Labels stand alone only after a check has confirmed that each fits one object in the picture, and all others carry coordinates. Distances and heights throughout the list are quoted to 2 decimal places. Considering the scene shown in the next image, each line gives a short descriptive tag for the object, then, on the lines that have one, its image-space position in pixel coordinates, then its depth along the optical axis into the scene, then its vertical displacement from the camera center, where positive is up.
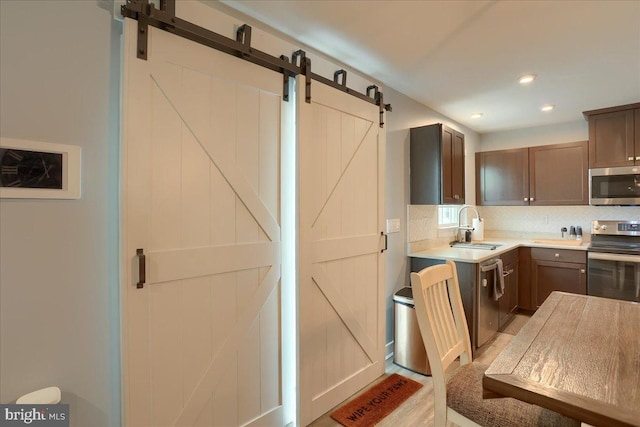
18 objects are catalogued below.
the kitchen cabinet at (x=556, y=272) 3.64 -0.68
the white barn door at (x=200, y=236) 1.39 -0.11
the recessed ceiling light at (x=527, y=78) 2.68 +1.20
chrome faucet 4.01 -0.21
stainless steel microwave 3.41 +0.33
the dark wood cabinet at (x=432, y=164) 3.08 +0.51
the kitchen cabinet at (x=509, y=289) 3.46 -0.88
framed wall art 1.17 +0.18
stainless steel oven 3.28 -0.49
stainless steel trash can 2.67 -1.09
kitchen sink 3.69 -0.37
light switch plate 2.92 -0.09
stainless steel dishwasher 2.89 -0.86
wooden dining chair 1.24 -0.76
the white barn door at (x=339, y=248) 2.03 -0.24
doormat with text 2.10 -1.36
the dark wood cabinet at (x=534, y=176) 3.89 +0.53
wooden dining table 0.89 -0.53
